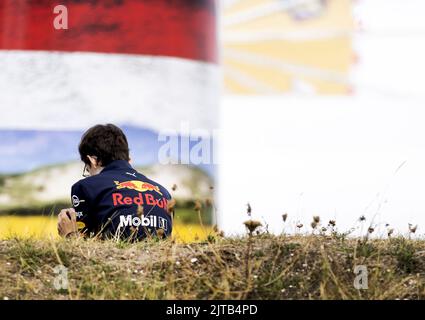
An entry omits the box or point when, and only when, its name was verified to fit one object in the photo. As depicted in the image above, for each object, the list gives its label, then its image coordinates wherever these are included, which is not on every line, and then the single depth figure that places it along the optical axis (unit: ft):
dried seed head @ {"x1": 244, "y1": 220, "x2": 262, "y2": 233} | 31.45
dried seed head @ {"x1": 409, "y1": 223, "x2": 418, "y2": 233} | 37.50
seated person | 40.81
